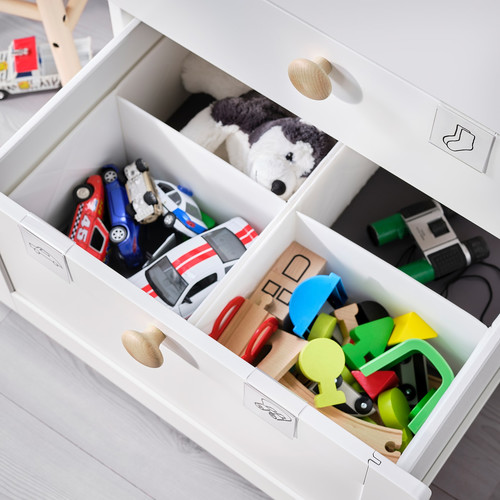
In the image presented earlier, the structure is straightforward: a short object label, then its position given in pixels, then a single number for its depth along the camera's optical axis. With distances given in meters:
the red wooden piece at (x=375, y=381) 1.13
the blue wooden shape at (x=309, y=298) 1.16
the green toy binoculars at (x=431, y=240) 1.32
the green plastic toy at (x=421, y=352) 1.10
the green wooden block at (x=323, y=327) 1.16
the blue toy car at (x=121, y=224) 1.24
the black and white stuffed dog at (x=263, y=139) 1.25
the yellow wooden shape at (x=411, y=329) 1.12
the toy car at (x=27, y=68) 1.53
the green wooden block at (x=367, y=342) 1.15
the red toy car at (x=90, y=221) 1.22
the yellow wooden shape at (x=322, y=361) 1.09
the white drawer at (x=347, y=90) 0.88
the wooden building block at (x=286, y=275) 1.19
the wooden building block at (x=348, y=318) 1.17
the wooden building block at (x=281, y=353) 1.11
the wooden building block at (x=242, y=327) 1.15
